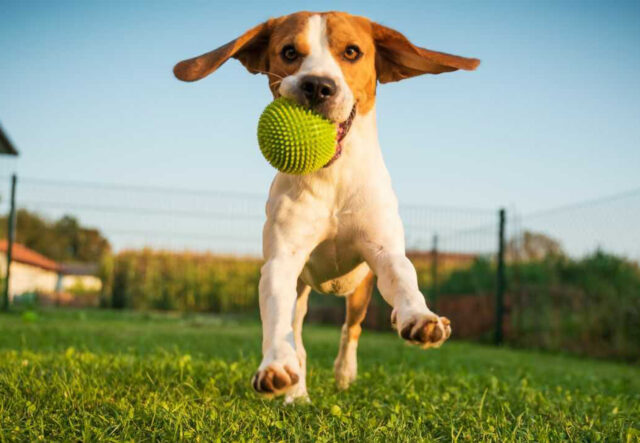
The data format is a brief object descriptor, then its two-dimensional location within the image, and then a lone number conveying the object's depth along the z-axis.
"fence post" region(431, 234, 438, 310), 13.18
